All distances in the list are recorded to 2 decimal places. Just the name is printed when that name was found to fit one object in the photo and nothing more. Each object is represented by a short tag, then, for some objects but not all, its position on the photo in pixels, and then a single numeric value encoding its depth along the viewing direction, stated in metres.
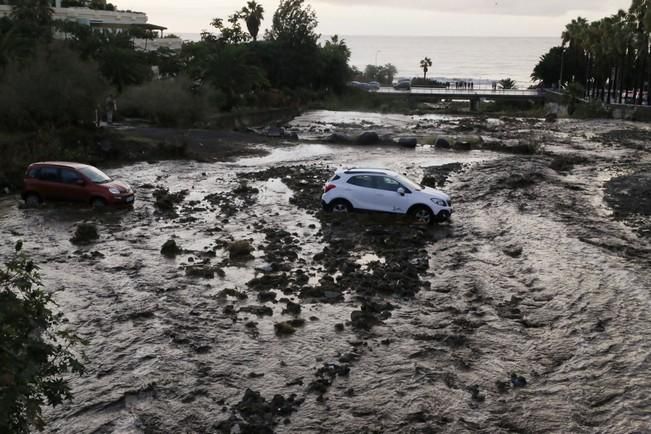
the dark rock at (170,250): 19.84
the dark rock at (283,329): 14.41
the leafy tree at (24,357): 5.69
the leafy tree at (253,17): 90.19
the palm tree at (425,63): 121.16
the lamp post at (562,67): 89.30
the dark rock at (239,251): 19.62
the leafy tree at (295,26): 79.19
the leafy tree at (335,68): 84.00
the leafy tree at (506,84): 101.62
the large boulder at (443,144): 45.47
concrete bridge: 85.81
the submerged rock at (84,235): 21.13
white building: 74.56
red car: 25.02
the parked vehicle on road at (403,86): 95.55
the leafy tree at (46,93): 35.69
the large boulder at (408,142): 45.56
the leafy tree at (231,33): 74.50
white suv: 22.66
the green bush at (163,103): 49.66
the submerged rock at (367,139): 47.09
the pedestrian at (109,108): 45.14
